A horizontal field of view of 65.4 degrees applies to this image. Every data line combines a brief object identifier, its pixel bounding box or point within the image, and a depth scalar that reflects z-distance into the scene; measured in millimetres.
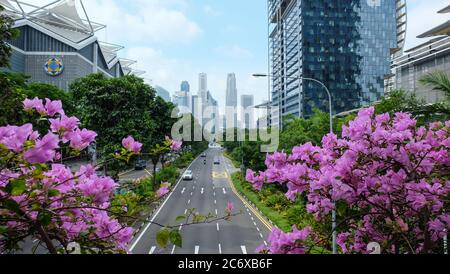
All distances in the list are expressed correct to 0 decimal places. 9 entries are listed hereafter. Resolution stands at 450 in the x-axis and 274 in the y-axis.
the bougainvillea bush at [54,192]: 1756
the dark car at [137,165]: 40062
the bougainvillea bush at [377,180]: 2953
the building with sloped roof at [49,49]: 56438
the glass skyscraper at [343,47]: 81312
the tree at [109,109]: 18859
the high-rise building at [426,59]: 26328
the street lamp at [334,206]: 3293
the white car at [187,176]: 36656
